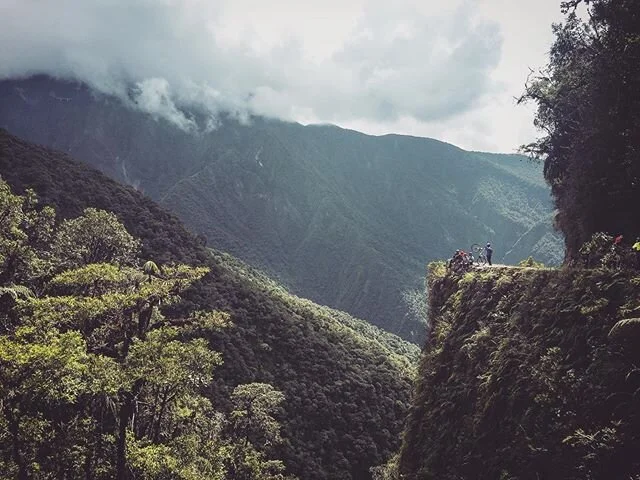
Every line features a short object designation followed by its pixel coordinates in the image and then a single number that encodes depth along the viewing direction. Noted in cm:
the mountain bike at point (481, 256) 2784
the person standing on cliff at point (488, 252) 2608
